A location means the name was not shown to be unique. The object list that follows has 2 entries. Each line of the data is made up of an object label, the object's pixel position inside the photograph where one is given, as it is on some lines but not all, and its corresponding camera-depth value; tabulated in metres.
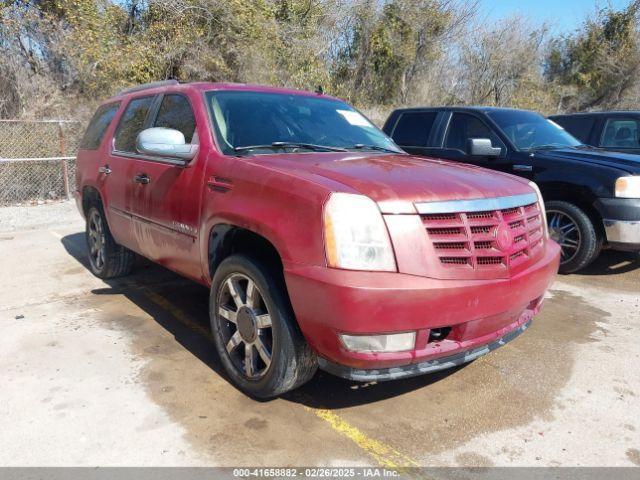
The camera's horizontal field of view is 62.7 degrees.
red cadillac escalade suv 2.53
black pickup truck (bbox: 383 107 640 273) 5.43
